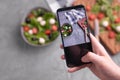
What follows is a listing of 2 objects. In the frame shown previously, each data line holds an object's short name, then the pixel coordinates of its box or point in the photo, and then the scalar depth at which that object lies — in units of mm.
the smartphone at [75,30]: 735
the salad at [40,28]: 1004
